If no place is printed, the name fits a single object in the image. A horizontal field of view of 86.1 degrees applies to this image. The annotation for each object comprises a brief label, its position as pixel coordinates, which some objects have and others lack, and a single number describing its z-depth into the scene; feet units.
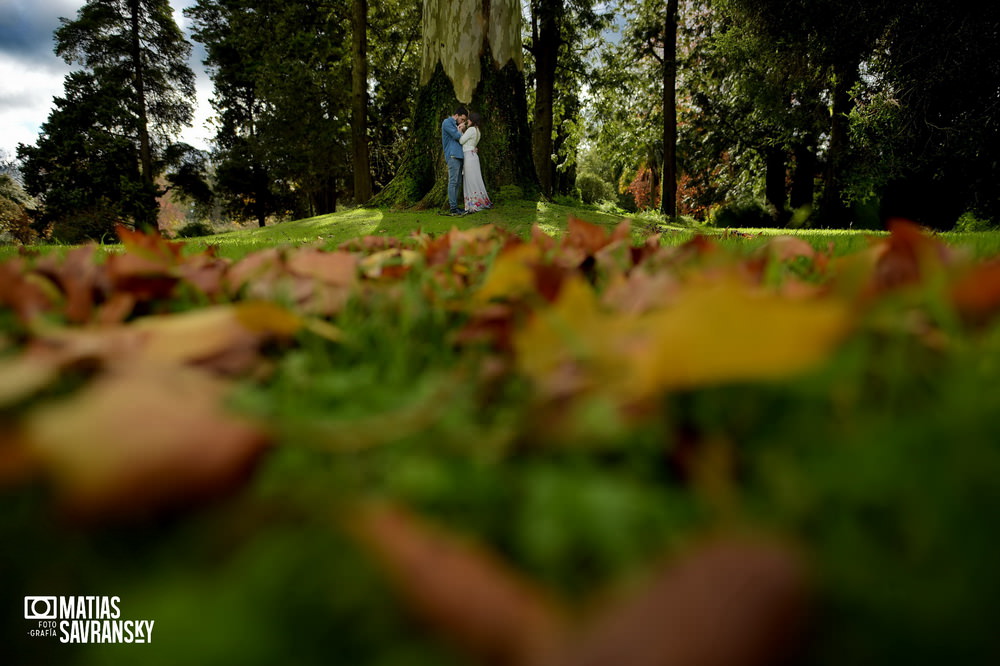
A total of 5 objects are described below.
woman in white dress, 27.48
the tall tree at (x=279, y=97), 62.39
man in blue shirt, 27.48
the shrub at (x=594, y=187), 128.16
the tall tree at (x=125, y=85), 70.74
